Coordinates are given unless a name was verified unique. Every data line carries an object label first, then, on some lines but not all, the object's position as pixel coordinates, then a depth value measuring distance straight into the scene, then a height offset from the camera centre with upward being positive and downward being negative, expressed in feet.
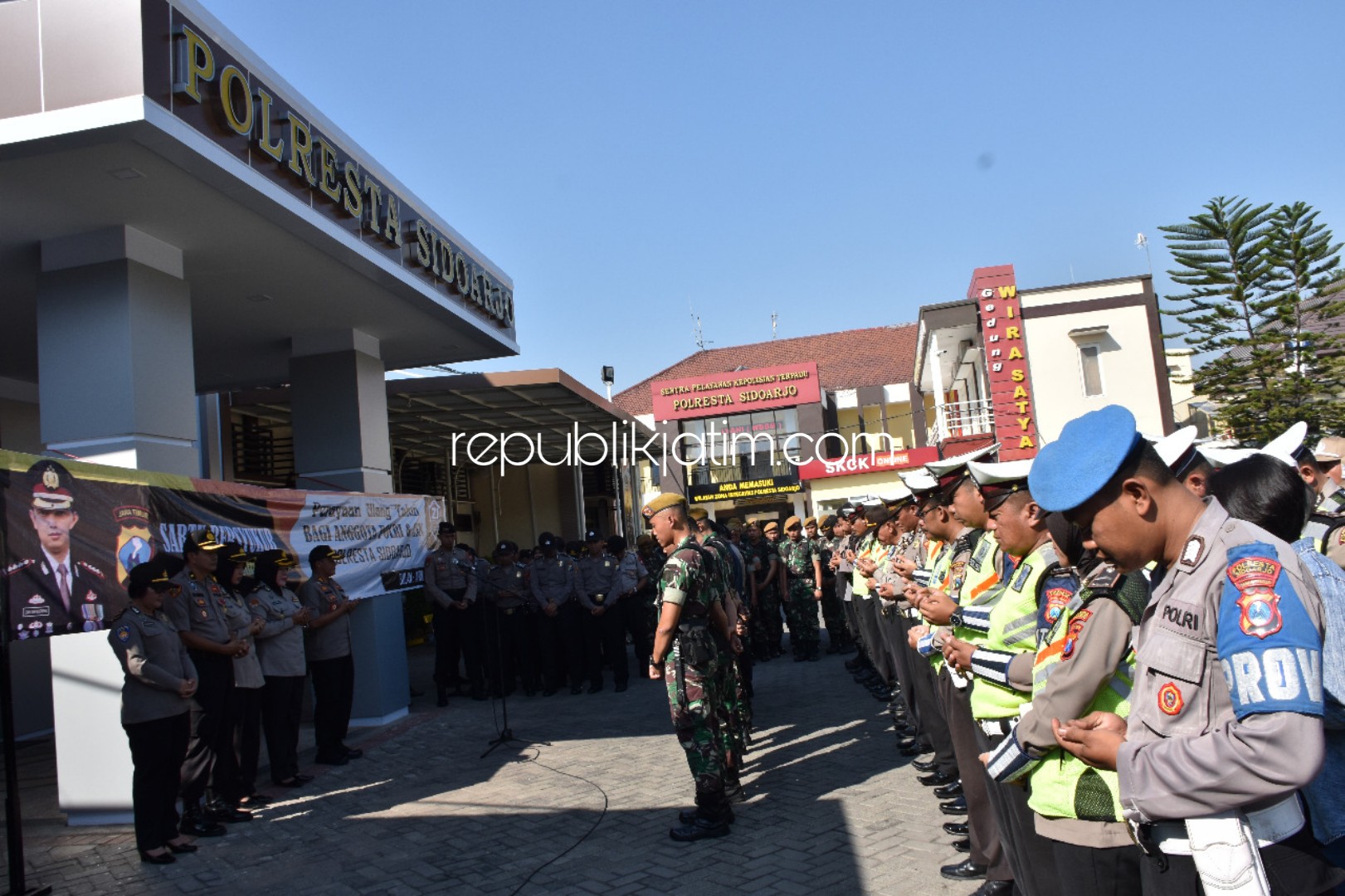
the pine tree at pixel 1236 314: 70.38 +11.29
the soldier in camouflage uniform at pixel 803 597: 43.01 -3.95
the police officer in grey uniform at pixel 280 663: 24.27 -2.66
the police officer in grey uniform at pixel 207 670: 20.66 -2.32
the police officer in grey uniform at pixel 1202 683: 5.49 -1.27
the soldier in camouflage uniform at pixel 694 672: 18.60 -2.99
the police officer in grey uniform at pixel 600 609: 39.04 -3.35
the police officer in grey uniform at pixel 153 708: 18.76 -2.70
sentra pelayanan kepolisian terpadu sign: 124.77 +15.61
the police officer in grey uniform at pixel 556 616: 38.63 -3.40
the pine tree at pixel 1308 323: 67.97 +9.92
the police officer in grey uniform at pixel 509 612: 38.83 -3.12
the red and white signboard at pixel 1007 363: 88.99 +11.48
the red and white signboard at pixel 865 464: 118.52 +4.64
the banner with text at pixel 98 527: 18.22 +0.93
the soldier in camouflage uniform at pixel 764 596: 42.73 -3.87
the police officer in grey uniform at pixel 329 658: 27.17 -2.98
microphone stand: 28.12 -5.70
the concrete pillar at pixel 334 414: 33.94 +4.84
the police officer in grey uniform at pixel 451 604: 36.91 -2.42
